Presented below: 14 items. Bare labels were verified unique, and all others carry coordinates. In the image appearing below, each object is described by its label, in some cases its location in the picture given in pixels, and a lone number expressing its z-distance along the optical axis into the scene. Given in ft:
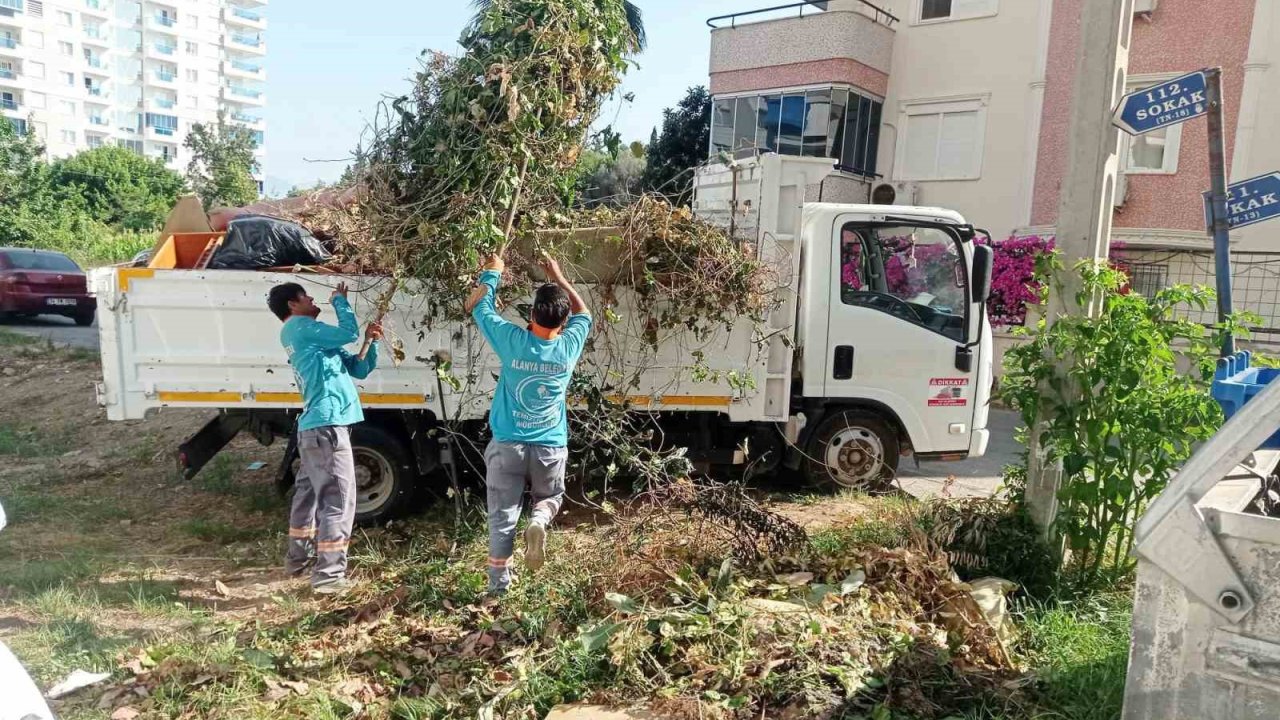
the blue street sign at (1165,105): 12.67
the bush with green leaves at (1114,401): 12.15
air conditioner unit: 50.55
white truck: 15.83
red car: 46.44
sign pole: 12.92
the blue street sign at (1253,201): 13.17
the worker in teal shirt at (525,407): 13.14
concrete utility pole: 13.75
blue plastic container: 10.36
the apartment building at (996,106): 42.16
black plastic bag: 16.10
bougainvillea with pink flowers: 40.37
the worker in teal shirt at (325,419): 14.16
